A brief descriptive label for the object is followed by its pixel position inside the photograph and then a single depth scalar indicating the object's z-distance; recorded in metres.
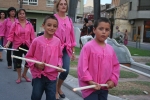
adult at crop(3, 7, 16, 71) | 9.09
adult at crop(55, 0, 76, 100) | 5.39
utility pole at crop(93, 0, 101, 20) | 14.65
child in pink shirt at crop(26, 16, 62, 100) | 4.36
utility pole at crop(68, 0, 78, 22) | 18.24
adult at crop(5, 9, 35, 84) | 7.25
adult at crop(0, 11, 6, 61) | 10.37
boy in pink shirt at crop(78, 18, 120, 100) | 3.66
